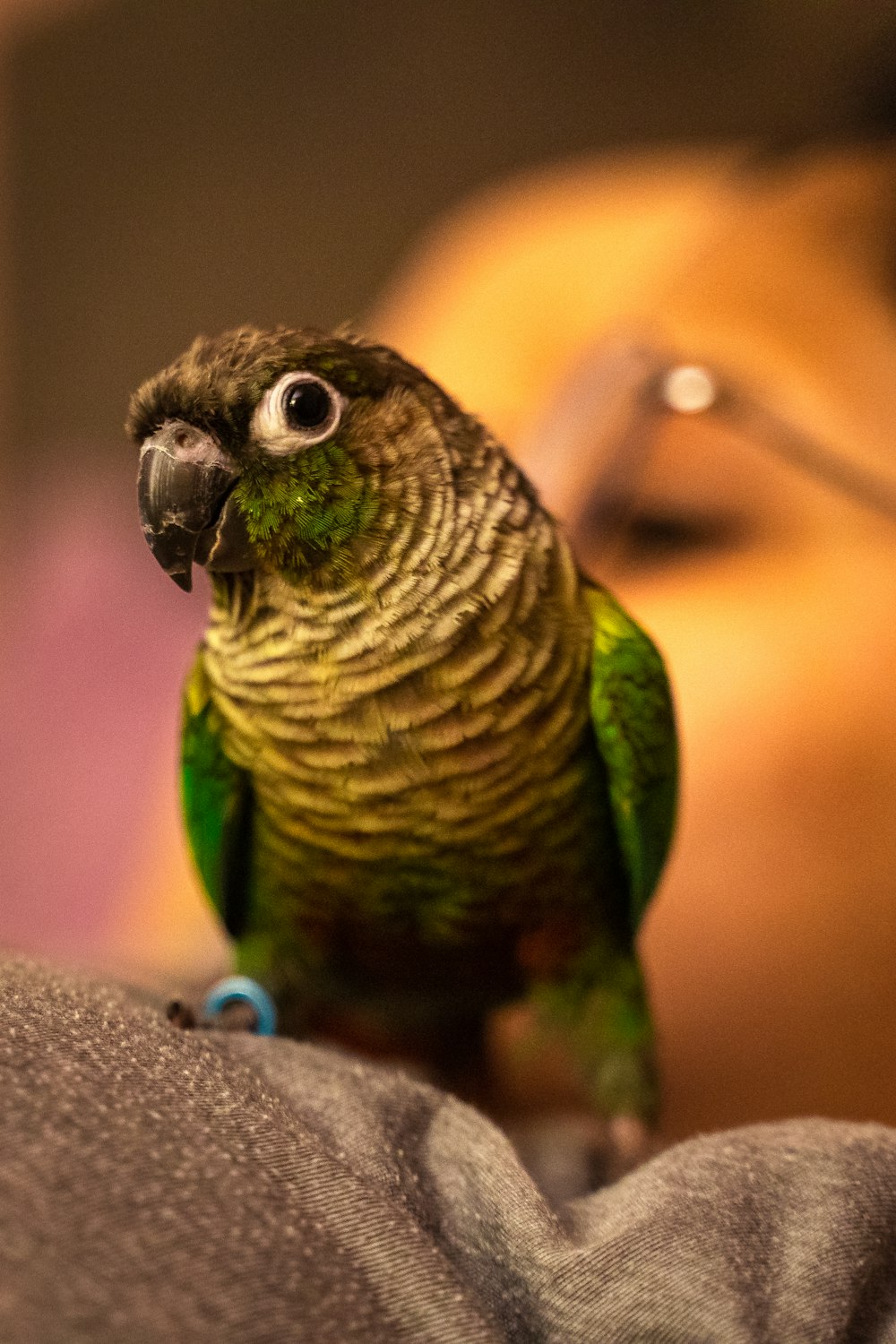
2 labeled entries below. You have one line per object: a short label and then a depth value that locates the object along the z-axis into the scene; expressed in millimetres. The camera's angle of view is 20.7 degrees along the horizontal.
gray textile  224
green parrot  271
